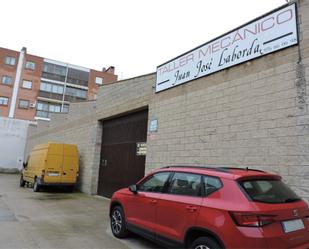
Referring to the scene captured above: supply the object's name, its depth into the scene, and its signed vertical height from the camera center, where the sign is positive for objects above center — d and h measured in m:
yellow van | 14.91 +0.41
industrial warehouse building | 6.46 +2.02
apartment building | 46.56 +13.99
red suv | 3.97 -0.38
